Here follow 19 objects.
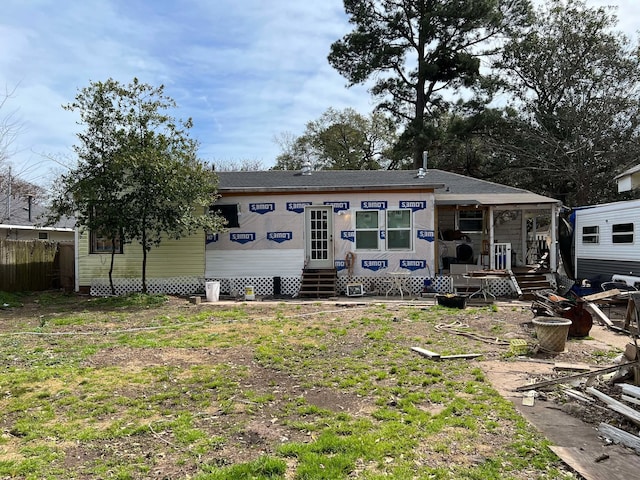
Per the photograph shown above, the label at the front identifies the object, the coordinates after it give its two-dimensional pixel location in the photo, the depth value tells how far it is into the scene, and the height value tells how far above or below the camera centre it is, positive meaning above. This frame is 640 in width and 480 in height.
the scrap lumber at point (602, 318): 7.79 -1.35
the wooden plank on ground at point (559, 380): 4.80 -1.54
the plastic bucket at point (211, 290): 12.16 -1.27
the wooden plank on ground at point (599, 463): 3.01 -1.65
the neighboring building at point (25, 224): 18.89 +1.12
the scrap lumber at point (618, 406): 3.71 -1.52
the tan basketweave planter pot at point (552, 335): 6.35 -1.35
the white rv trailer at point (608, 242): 11.40 +0.12
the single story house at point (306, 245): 13.39 +0.06
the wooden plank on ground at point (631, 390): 4.02 -1.42
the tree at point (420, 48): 24.08 +12.24
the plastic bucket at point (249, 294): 12.63 -1.43
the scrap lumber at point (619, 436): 3.40 -1.61
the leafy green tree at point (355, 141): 31.67 +8.11
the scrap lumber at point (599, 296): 7.91 -0.96
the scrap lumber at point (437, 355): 6.06 -1.61
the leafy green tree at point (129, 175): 11.28 +1.98
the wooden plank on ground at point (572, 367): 5.48 -1.62
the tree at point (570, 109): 20.47 +7.10
